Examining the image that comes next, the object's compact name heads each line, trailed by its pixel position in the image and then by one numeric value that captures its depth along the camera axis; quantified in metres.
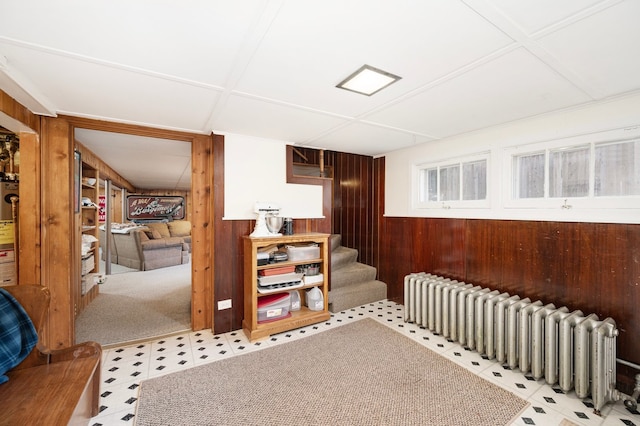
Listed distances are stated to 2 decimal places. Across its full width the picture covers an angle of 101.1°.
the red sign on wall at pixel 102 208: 5.56
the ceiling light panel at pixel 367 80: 1.58
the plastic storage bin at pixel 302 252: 3.03
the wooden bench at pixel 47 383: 1.12
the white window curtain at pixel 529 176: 2.44
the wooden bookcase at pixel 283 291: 2.69
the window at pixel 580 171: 1.98
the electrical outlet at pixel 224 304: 2.85
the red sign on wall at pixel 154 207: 8.97
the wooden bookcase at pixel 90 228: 3.56
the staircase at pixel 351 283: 3.51
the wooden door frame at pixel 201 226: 2.85
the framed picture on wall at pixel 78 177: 3.00
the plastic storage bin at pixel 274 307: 2.83
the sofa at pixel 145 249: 5.93
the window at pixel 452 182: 2.89
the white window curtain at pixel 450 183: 3.10
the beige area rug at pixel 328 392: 1.69
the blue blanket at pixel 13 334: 1.30
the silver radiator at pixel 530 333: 1.78
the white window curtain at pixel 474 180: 2.85
